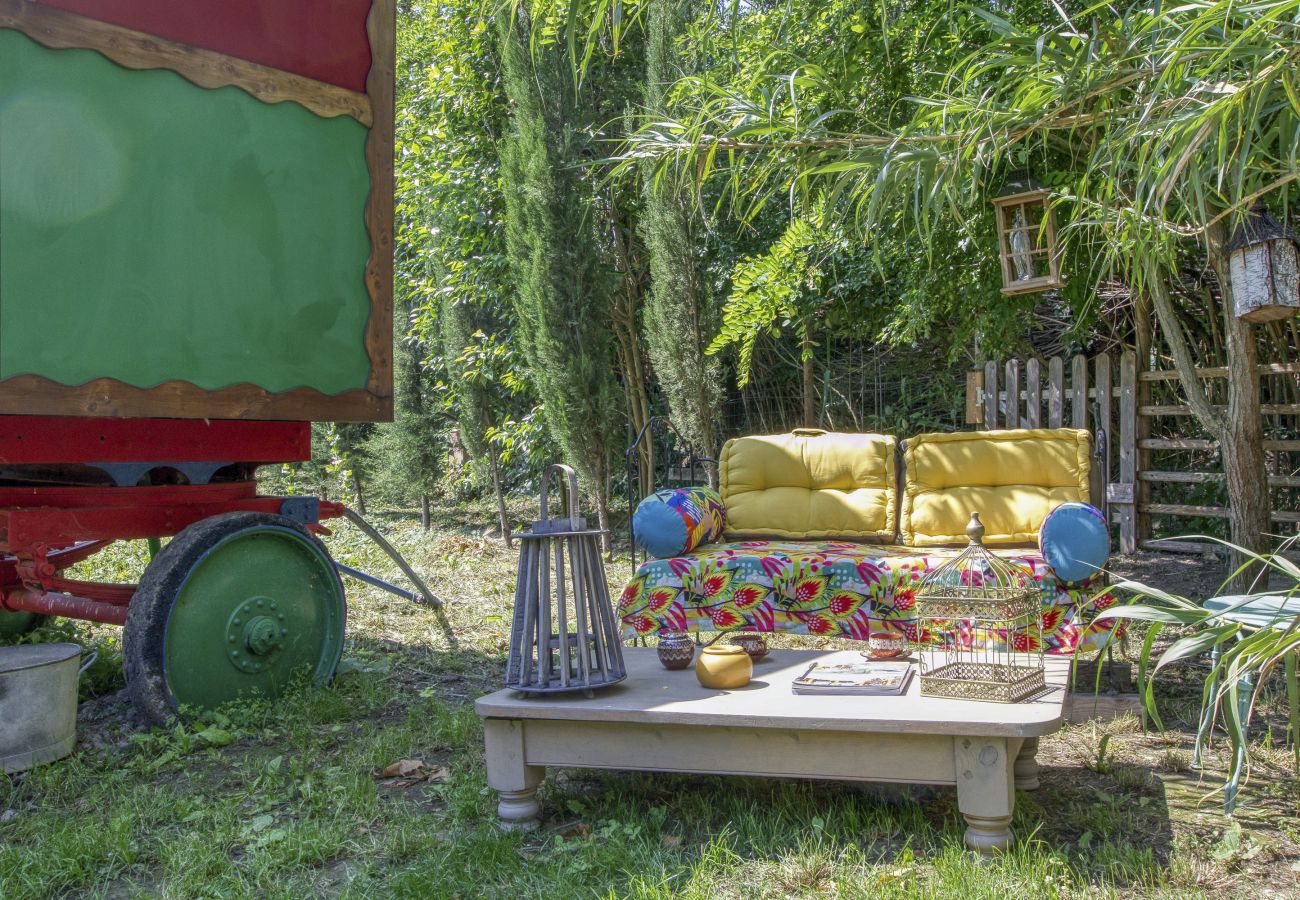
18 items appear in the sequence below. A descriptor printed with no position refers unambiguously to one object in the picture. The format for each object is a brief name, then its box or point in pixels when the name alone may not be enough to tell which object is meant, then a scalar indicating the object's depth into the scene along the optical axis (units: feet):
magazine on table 8.30
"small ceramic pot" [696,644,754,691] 8.63
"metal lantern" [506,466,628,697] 8.44
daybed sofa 12.50
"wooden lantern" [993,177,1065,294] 13.42
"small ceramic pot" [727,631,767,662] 9.77
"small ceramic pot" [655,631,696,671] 9.50
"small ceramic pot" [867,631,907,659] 9.61
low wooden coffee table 7.33
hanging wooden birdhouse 11.18
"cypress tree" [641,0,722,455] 22.81
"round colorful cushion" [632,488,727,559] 13.39
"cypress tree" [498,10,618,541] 23.86
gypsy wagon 10.27
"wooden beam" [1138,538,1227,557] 20.75
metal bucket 10.08
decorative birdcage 8.01
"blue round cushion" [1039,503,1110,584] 11.41
